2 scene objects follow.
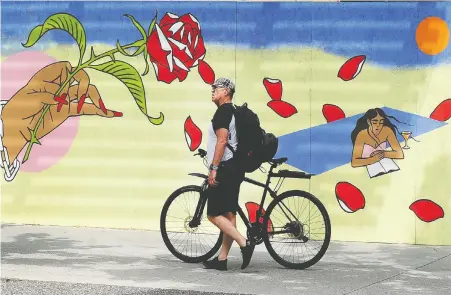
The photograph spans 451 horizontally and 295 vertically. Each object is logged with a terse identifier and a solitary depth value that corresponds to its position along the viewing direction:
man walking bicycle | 9.38
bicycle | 9.60
